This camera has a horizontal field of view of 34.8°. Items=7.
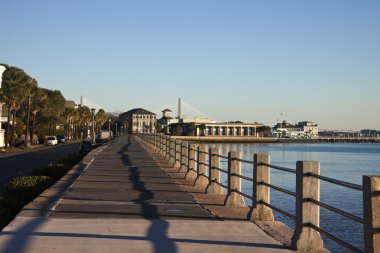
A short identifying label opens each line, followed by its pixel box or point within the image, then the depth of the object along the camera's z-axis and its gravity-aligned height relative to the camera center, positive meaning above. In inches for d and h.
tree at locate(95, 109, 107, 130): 7158.5 +214.1
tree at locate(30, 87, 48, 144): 3863.2 +214.7
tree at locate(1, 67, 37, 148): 3166.8 +249.7
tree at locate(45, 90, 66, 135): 4754.2 +222.9
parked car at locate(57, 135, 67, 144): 4437.5 -30.6
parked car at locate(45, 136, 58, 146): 3786.9 -38.4
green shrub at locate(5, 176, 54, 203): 679.9 -66.7
